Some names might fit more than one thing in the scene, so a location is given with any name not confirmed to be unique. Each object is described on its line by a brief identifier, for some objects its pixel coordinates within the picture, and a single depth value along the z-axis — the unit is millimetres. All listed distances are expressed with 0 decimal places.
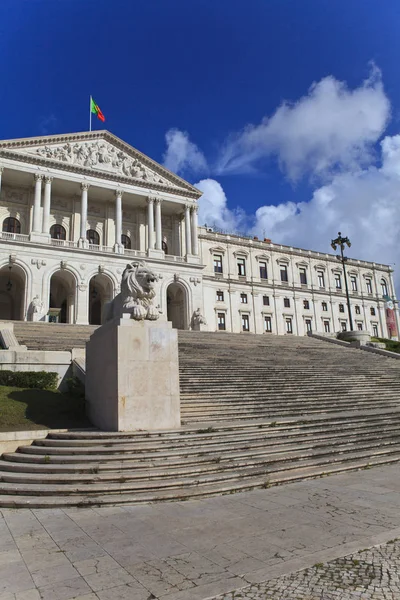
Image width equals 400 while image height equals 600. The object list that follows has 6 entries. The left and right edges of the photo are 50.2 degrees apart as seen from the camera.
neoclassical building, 39438
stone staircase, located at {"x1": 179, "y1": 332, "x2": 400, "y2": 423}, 14052
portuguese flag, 43594
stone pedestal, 10008
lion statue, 10891
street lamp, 36500
